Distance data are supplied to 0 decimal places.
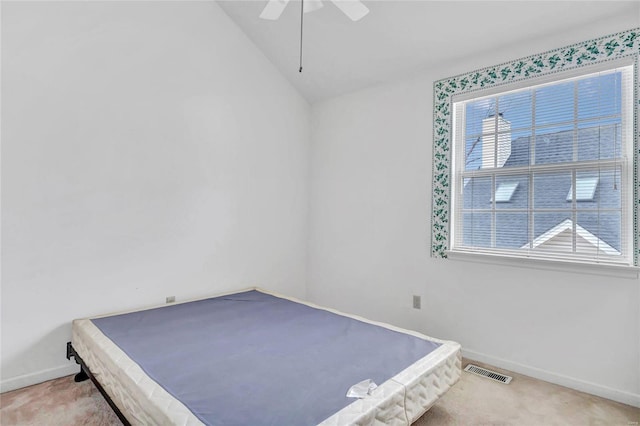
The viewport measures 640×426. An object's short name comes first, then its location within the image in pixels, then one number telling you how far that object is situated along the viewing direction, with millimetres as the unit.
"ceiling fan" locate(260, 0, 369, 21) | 2035
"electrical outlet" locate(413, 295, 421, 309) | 3041
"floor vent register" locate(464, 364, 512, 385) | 2391
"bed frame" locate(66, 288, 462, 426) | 1362
